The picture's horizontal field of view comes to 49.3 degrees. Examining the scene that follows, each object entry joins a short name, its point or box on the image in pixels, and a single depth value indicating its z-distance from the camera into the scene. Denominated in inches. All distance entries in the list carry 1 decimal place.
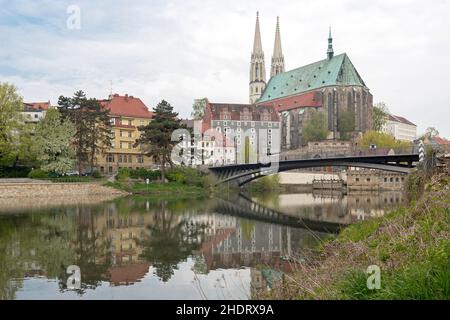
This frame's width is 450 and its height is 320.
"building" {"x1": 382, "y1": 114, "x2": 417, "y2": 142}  5743.1
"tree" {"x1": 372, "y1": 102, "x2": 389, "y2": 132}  4451.0
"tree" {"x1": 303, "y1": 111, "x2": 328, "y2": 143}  3885.3
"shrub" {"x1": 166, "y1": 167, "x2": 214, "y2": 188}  2536.9
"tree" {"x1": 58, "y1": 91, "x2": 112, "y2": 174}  2364.7
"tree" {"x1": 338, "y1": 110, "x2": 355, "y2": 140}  3996.1
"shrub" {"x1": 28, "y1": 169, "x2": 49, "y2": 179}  2151.8
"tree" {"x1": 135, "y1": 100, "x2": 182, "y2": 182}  2354.8
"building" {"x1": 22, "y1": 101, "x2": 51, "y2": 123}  3218.5
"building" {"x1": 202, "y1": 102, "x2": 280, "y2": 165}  4079.7
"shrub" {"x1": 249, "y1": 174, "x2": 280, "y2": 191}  3014.0
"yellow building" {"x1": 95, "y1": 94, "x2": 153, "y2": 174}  2984.7
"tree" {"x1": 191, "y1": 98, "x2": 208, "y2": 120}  4146.2
